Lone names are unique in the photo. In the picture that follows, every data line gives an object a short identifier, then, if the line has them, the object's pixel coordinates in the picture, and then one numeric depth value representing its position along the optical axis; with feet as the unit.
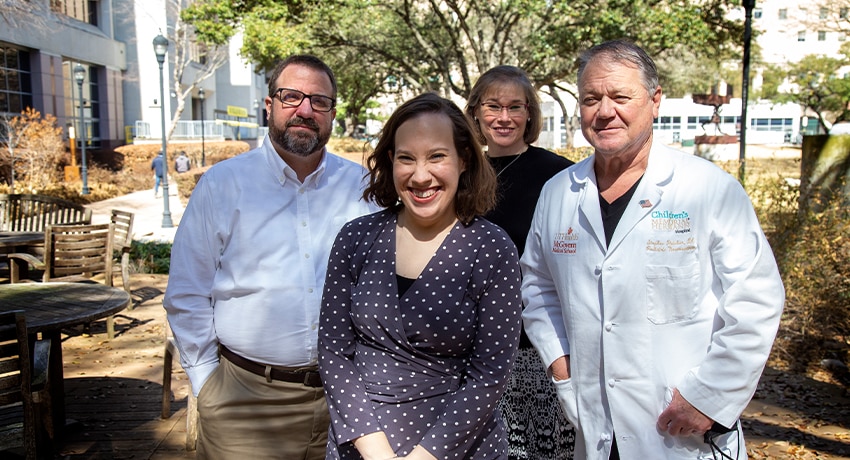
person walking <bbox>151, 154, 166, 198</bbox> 76.84
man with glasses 8.93
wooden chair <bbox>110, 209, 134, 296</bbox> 26.25
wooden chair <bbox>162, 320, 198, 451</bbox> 15.17
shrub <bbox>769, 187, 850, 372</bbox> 20.77
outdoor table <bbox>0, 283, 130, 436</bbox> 14.30
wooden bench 33.30
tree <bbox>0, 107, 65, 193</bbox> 71.67
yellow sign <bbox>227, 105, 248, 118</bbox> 161.27
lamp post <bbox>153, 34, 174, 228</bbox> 56.44
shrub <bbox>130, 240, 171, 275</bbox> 36.35
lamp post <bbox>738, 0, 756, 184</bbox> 35.47
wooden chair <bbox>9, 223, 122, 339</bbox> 23.95
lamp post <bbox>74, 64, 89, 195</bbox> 78.30
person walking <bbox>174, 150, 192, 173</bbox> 92.58
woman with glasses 10.02
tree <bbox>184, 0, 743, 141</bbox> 57.82
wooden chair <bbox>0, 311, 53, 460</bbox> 11.58
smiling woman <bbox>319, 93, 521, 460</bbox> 6.67
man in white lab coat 7.49
